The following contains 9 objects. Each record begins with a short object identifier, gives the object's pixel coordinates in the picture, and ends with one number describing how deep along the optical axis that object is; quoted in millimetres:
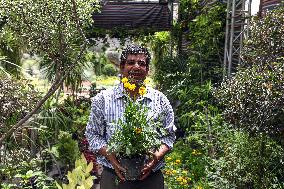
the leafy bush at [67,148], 5520
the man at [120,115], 2080
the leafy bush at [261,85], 3002
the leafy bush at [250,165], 3498
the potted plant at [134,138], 1999
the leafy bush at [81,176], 865
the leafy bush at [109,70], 20731
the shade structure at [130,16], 10258
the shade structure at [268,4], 5672
